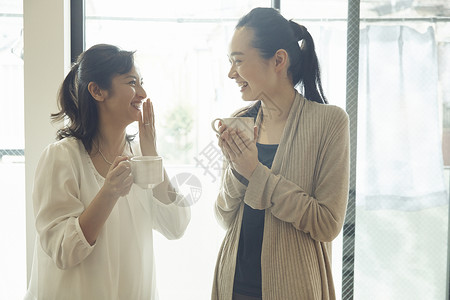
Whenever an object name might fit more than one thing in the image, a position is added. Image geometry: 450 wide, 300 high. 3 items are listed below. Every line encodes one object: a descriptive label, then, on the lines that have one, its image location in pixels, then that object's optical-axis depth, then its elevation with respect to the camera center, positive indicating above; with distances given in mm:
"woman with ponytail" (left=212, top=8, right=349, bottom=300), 1051 -82
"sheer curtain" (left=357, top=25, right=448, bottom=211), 1863 +131
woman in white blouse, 1078 -158
